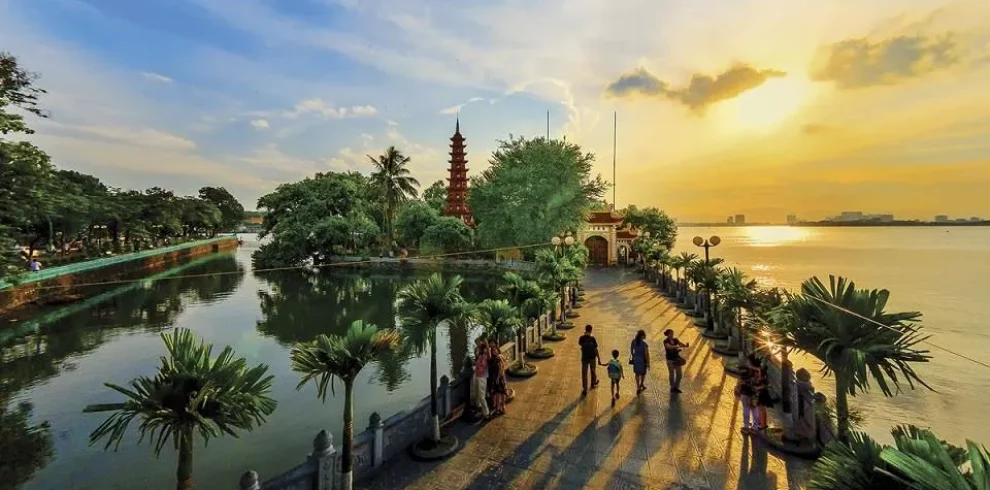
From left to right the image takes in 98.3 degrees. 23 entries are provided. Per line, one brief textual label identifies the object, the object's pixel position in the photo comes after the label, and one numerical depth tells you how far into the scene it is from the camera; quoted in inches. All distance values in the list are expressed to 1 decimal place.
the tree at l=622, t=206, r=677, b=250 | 2513.5
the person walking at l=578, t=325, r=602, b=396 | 436.1
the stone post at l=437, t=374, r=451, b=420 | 372.2
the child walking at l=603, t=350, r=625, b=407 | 409.1
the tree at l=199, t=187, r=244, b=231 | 4197.8
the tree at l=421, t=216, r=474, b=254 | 1948.8
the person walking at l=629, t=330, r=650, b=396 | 425.1
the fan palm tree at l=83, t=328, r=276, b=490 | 192.5
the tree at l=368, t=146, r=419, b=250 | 2137.1
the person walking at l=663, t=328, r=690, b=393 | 432.5
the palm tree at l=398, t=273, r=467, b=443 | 341.4
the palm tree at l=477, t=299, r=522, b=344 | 461.1
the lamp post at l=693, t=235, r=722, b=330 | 708.7
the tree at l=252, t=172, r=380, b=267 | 2080.5
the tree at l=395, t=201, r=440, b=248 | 2111.2
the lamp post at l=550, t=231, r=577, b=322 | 780.0
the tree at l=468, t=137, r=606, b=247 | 1505.9
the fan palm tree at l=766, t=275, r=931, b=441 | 241.0
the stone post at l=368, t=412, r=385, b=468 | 305.9
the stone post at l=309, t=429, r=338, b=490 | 259.9
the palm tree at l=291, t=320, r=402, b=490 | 273.1
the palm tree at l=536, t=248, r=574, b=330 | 731.4
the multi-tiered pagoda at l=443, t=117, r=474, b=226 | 2430.5
